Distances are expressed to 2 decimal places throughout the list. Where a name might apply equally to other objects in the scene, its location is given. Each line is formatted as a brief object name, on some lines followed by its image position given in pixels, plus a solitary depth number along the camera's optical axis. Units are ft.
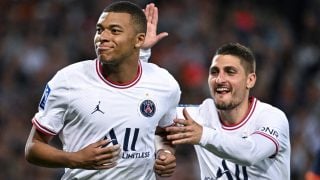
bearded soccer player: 40.40
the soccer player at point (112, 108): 36.42
